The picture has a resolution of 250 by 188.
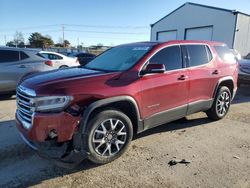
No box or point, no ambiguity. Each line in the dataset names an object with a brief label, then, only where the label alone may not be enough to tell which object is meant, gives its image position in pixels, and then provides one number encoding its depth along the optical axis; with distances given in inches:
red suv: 95.2
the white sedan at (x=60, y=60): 354.2
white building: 611.4
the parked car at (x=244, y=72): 279.3
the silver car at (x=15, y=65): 221.4
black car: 639.1
